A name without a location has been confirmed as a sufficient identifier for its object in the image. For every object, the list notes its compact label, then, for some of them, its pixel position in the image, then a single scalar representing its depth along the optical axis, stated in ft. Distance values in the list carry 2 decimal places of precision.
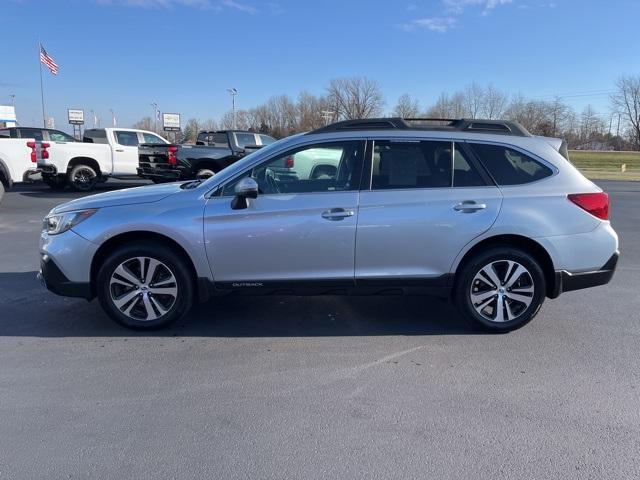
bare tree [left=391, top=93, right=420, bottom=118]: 245.86
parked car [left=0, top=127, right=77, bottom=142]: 57.93
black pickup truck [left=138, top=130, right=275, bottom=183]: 47.91
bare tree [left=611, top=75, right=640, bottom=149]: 348.18
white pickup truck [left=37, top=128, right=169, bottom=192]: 47.55
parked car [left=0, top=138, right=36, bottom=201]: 38.22
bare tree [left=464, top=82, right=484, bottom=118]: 251.25
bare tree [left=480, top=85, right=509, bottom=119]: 258.98
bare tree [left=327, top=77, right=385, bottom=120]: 266.36
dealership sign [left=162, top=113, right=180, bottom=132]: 242.13
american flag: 115.44
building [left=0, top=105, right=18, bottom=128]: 229.25
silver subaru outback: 13.93
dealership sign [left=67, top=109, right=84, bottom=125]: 205.57
